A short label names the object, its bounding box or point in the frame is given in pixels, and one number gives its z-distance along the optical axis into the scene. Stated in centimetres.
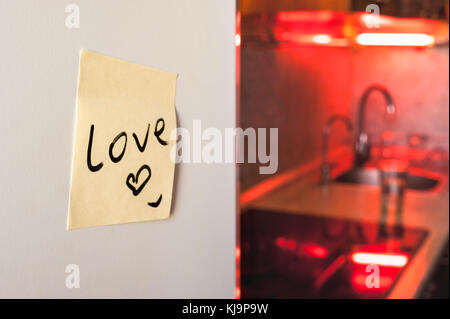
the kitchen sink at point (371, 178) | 225
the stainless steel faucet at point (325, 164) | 208
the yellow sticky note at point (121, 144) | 48
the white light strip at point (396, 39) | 185
